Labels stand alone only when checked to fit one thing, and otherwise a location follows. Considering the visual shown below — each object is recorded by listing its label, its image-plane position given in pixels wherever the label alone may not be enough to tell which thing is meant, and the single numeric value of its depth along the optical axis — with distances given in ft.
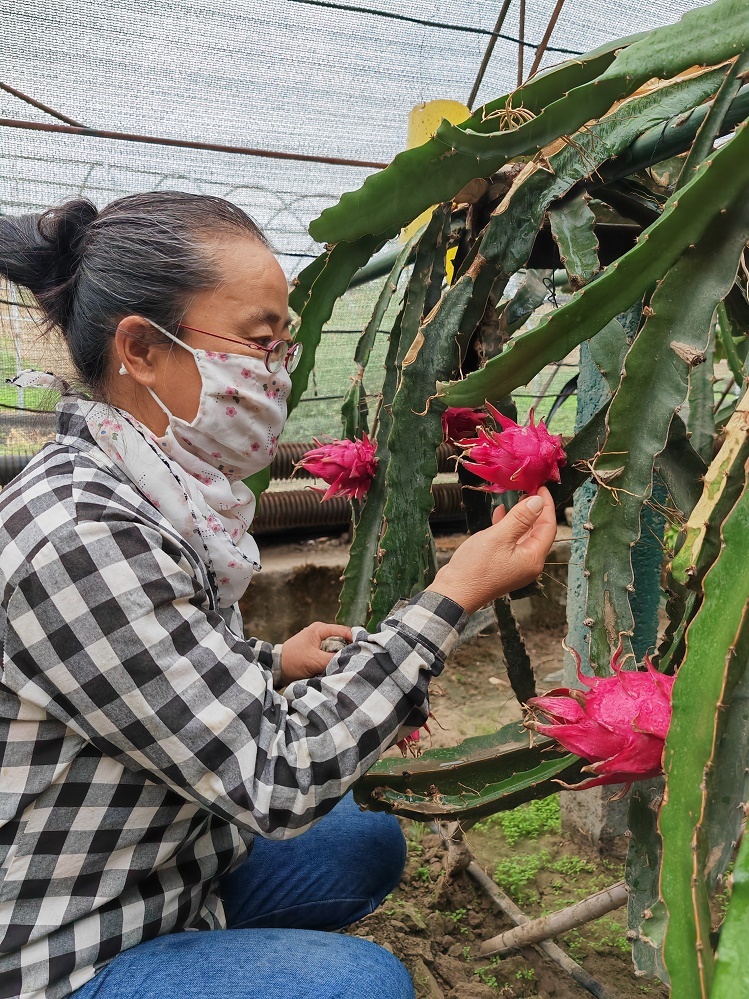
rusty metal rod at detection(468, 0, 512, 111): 6.57
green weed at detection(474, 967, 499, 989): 4.36
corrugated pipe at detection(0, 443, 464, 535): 9.57
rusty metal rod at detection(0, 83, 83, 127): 6.61
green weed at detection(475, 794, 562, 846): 5.95
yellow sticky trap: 5.32
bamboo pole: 3.72
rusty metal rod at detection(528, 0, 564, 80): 4.85
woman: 2.46
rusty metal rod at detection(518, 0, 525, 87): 5.95
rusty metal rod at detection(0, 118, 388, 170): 6.23
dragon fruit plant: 1.73
